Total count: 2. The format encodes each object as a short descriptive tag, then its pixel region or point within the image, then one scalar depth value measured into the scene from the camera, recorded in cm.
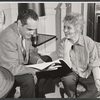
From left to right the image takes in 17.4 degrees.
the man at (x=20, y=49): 294
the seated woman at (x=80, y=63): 299
